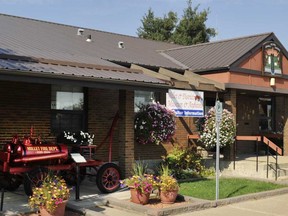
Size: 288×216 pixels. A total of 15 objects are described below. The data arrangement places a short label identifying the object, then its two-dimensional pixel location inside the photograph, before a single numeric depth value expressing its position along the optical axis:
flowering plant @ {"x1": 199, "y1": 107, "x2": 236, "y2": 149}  13.88
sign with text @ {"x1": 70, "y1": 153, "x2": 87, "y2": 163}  9.53
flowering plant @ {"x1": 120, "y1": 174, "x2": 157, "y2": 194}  8.97
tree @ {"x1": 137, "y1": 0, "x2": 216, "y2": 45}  42.81
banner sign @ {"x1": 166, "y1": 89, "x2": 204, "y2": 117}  13.87
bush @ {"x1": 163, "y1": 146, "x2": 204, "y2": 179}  13.40
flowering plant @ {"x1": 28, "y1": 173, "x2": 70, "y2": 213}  7.32
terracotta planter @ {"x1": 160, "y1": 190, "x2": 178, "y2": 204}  9.12
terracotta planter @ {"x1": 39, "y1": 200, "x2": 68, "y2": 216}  7.38
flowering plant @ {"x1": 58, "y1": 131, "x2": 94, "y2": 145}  12.02
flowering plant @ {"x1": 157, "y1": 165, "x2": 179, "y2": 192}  9.05
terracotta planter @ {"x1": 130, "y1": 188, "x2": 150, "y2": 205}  9.02
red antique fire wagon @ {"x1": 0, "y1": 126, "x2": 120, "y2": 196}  8.94
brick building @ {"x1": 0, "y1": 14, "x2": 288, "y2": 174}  10.41
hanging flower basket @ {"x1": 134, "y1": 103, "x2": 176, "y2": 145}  12.95
